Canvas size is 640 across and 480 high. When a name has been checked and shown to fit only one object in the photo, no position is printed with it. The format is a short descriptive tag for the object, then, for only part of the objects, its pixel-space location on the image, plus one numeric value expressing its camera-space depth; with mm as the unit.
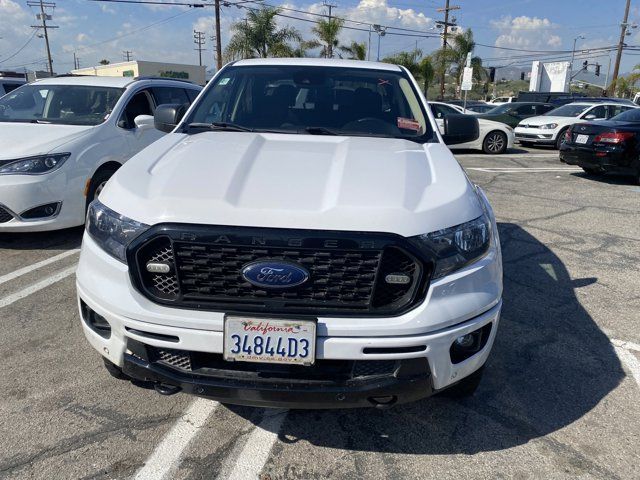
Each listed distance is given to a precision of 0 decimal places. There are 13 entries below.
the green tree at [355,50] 32781
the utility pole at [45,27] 58250
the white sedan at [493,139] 13734
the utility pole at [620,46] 38594
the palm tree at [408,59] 34978
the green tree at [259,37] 28531
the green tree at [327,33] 31594
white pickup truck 2027
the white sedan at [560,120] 14531
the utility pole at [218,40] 30172
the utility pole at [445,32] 37262
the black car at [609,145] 8906
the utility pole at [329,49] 31908
